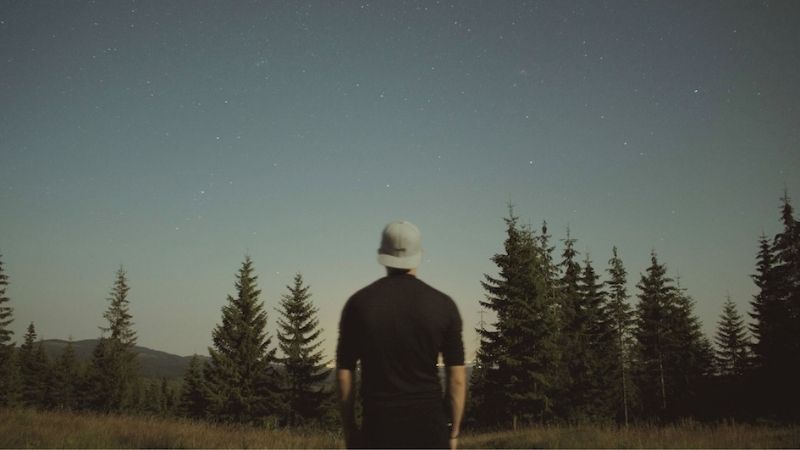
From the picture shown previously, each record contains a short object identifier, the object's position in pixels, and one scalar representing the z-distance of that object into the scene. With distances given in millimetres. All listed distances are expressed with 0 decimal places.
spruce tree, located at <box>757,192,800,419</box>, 26516
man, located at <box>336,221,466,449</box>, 2605
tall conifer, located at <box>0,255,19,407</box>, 39188
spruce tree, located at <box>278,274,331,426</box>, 29609
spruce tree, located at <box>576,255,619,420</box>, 28156
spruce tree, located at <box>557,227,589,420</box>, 25173
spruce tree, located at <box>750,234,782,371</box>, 28439
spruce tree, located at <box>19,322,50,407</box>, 55703
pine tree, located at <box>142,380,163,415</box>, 72000
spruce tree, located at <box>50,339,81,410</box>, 57375
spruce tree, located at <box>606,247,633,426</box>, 33344
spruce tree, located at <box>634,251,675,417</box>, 35875
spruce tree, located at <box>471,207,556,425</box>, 22125
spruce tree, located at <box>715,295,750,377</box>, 43312
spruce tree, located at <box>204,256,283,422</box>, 28938
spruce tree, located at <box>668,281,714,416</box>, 36156
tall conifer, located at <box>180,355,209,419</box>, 37188
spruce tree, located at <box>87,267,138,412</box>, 40188
